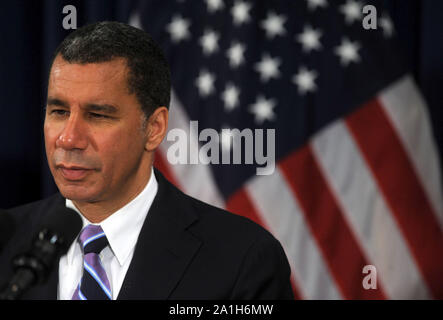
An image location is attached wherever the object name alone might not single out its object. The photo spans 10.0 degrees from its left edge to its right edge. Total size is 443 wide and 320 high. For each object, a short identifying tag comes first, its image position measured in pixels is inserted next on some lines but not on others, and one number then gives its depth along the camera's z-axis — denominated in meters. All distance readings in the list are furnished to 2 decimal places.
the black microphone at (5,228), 3.07
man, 3.20
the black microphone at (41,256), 2.98
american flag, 4.25
